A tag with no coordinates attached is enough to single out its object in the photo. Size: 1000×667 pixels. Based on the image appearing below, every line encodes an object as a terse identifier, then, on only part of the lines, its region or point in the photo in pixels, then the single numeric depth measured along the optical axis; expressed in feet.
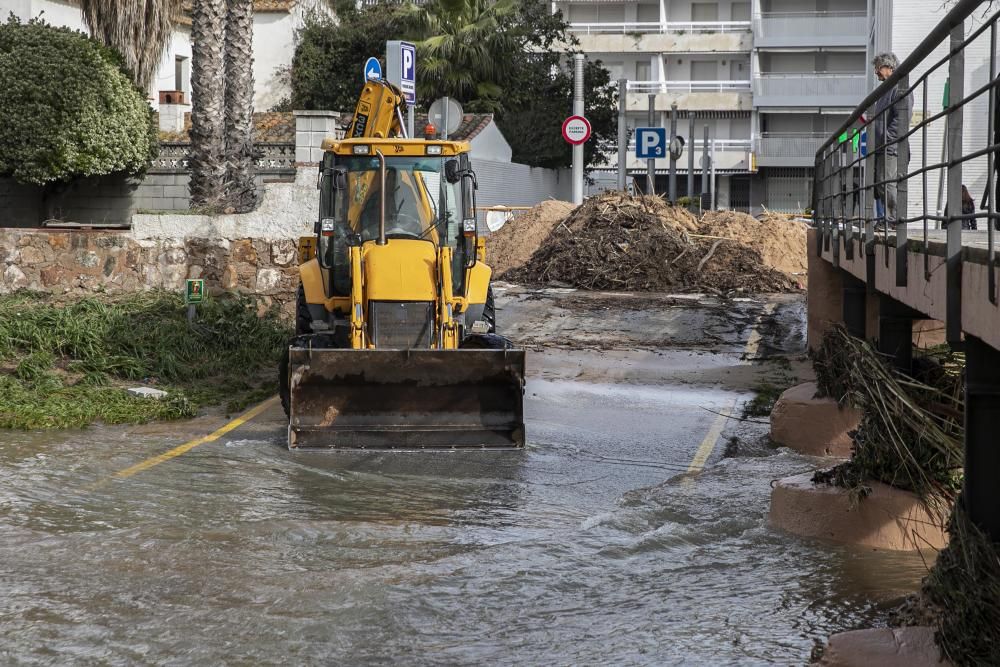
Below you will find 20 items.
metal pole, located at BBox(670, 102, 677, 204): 108.68
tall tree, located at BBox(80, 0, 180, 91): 86.22
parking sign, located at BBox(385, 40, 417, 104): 56.24
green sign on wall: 53.26
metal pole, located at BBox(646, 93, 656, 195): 99.38
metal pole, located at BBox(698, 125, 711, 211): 153.07
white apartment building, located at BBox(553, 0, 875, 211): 200.64
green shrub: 79.77
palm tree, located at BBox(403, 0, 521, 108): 143.74
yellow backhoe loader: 36.91
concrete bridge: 17.17
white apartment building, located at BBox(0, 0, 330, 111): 155.84
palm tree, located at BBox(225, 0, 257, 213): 70.95
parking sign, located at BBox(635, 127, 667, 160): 98.89
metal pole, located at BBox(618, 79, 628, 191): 102.01
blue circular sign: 53.22
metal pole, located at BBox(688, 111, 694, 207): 137.59
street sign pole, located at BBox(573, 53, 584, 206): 97.05
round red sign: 92.79
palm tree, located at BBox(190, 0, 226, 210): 69.72
